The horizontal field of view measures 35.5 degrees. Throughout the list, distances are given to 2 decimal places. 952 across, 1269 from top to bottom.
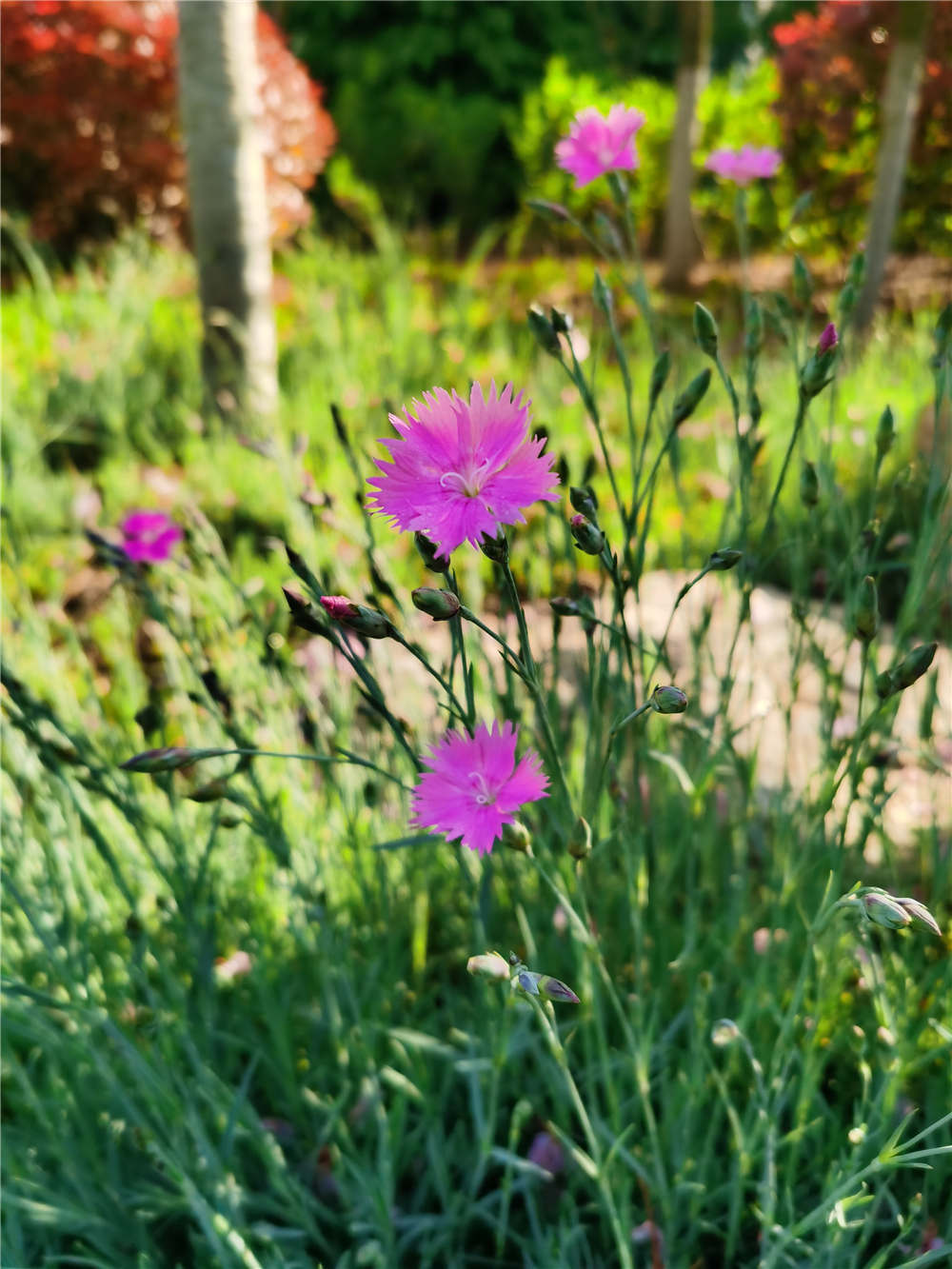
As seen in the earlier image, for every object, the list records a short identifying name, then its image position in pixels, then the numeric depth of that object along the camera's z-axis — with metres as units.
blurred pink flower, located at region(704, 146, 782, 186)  0.57
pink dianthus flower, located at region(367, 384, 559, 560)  0.32
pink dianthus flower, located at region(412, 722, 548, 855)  0.34
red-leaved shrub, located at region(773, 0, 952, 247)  2.32
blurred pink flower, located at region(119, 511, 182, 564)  0.52
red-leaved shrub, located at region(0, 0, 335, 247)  2.20
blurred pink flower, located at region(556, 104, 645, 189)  0.46
